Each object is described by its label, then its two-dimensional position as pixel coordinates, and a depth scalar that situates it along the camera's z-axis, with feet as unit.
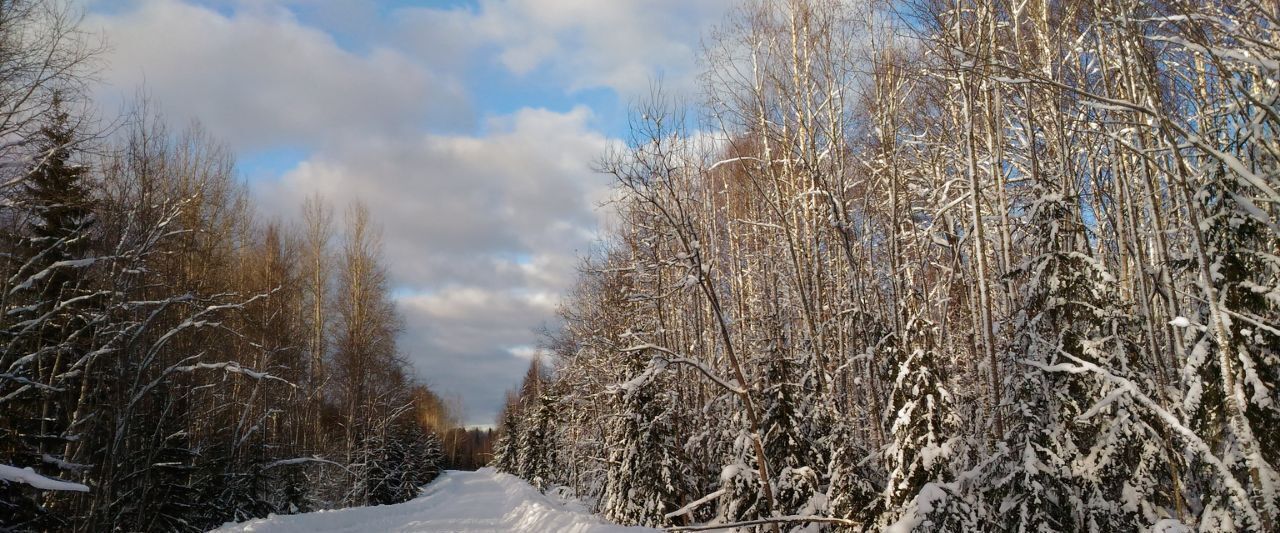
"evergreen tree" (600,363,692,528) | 49.85
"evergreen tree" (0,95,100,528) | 31.83
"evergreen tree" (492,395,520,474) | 171.12
